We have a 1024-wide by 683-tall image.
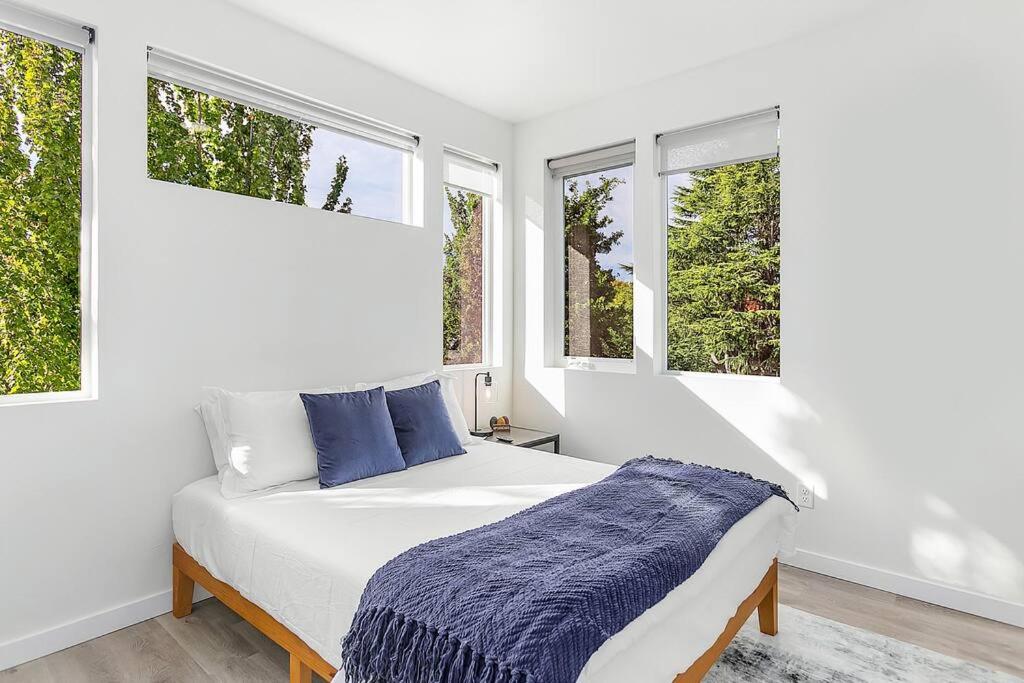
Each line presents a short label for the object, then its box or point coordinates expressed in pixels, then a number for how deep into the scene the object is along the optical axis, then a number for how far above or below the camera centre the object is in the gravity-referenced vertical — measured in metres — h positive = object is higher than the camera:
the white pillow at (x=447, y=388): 3.32 -0.29
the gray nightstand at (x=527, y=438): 3.81 -0.66
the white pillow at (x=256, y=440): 2.50 -0.45
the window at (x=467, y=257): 4.09 +0.57
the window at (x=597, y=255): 3.95 +0.57
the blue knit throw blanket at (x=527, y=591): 1.29 -0.63
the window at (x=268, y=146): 2.73 +1.02
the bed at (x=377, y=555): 1.66 -0.72
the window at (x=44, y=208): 2.31 +0.52
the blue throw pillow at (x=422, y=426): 2.96 -0.45
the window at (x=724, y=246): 3.35 +0.54
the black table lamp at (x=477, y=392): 4.15 -0.38
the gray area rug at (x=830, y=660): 2.16 -1.23
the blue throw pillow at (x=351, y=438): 2.60 -0.45
